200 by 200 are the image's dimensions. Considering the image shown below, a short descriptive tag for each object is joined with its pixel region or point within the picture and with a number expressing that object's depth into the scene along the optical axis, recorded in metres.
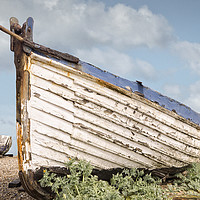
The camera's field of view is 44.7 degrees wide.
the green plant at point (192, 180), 4.85
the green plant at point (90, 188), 3.42
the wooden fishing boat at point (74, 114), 3.56
